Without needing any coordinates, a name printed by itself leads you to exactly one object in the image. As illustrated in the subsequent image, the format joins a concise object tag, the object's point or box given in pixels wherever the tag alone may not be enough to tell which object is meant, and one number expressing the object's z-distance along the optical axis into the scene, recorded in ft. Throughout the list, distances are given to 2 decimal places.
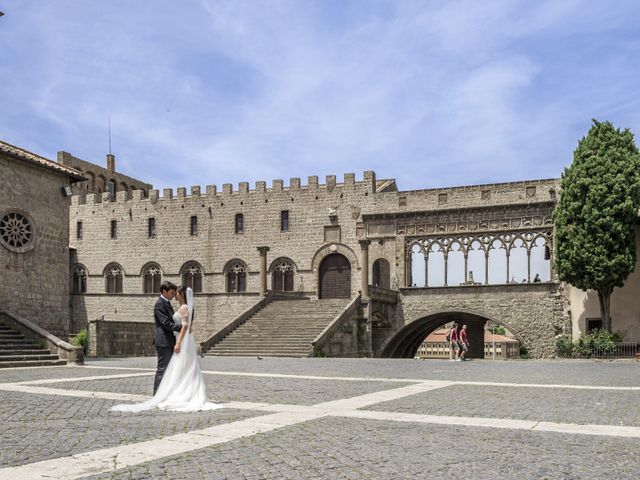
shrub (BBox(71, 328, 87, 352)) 82.99
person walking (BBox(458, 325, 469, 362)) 86.33
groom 33.14
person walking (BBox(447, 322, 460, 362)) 86.58
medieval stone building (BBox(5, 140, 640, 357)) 104.78
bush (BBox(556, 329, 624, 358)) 93.86
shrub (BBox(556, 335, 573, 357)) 98.68
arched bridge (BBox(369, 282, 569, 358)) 119.75
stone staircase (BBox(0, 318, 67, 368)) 63.21
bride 31.65
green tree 97.09
